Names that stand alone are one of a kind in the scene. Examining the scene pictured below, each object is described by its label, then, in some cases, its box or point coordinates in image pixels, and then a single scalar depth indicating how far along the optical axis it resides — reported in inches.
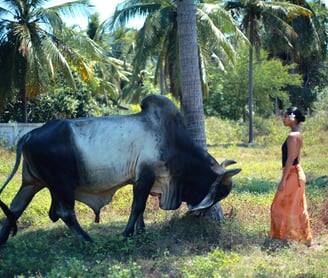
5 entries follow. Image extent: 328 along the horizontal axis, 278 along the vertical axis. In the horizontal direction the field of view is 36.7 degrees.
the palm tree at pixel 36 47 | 650.2
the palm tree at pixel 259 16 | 882.4
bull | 242.8
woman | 244.5
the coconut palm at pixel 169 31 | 729.6
